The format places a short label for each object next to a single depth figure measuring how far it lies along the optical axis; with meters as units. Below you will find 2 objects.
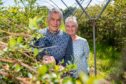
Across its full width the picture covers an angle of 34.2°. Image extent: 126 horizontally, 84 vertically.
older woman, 2.67
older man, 2.08
